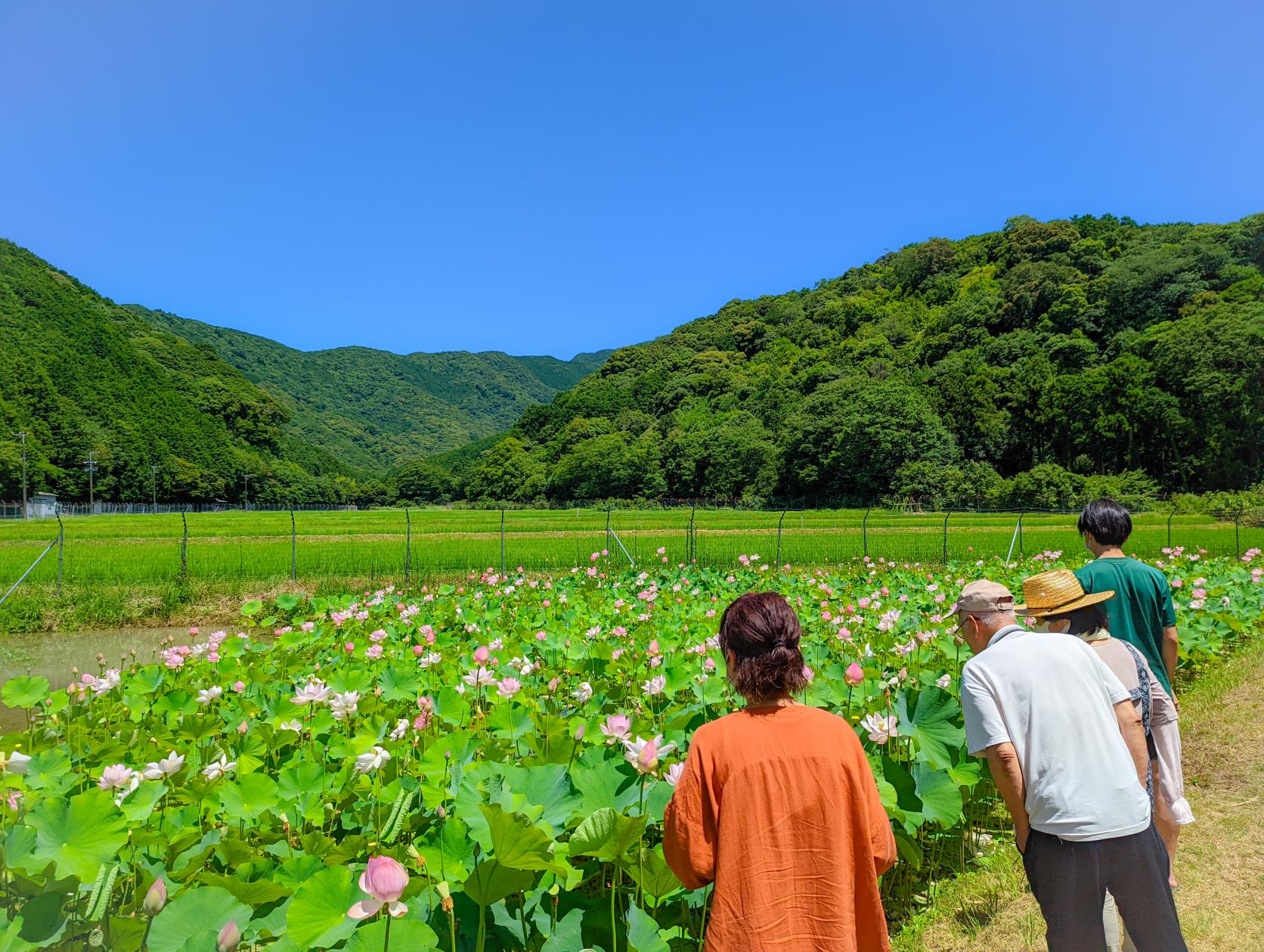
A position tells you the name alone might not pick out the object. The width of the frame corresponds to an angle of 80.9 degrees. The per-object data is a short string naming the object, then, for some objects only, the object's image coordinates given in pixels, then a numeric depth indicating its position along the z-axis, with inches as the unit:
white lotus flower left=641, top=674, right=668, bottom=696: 115.0
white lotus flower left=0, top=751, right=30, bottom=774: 81.5
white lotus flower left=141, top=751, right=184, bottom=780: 87.1
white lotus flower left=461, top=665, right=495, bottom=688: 122.5
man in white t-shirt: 81.3
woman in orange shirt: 65.5
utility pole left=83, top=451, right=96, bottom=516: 2731.8
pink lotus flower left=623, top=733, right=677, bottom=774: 76.9
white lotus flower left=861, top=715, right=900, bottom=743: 109.3
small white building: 2486.5
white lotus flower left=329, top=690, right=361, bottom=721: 102.8
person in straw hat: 100.3
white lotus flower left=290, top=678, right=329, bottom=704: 114.7
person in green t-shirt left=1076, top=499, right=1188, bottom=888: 122.4
